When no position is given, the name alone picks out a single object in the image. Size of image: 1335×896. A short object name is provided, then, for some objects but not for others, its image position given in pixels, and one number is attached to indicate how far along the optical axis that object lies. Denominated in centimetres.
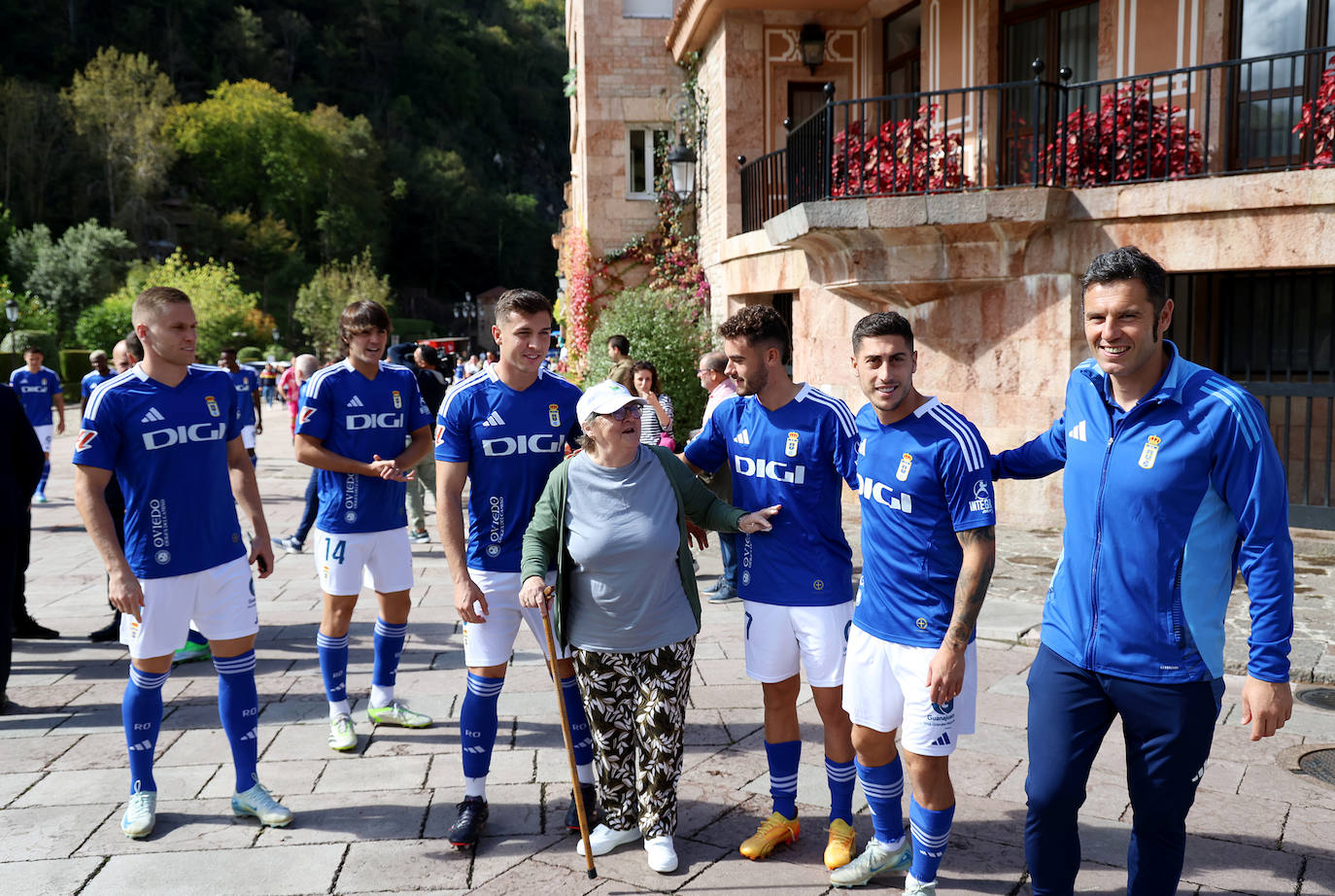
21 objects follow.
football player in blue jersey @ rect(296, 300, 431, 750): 515
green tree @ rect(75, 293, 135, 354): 4328
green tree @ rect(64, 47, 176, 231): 6162
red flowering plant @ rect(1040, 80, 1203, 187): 1025
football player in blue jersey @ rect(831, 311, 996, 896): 330
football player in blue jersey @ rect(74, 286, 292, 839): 420
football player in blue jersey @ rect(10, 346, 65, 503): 1298
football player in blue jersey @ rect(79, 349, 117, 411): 1122
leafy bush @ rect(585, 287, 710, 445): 1561
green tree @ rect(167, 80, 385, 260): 7069
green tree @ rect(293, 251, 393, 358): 5888
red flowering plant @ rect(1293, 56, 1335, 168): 923
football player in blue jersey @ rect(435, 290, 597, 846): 418
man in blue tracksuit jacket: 273
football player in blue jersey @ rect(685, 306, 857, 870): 385
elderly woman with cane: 381
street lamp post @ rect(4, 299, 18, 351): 3494
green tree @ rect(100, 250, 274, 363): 4720
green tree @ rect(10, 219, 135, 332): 4797
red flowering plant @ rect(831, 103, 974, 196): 1097
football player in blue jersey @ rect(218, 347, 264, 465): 1111
